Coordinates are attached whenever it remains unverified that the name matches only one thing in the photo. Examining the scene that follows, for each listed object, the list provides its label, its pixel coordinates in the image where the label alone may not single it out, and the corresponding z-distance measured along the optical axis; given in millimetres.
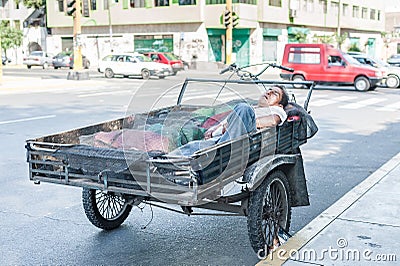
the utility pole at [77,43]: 25373
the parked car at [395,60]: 37831
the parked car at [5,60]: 51544
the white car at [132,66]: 29234
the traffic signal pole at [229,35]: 31594
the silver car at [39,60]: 44750
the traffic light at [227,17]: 31391
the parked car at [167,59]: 32562
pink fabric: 4375
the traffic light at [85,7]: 27519
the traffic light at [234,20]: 34000
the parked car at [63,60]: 41812
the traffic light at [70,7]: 24250
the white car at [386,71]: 22969
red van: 21562
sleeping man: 4426
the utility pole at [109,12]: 47738
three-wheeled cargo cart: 3920
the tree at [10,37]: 52281
